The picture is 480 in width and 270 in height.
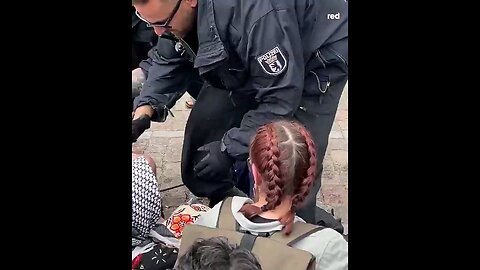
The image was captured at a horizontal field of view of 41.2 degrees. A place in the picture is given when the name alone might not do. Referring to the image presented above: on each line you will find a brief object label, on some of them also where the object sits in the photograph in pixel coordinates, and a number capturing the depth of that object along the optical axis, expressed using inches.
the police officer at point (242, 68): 62.5
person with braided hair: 58.0
